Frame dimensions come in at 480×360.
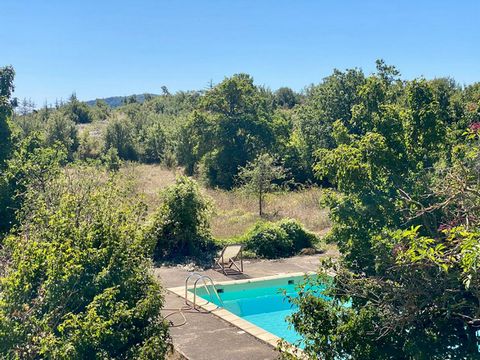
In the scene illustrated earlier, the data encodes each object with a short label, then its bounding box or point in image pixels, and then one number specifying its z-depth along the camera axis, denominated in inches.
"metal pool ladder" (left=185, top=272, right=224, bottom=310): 424.2
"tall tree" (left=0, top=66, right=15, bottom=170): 624.4
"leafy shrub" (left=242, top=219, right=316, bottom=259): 649.0
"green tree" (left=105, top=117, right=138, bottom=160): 1624.0
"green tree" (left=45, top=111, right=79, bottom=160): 1552.7
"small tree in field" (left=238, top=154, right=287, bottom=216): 853.8
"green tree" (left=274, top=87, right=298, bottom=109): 2610.7
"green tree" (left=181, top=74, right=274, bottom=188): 1234.6
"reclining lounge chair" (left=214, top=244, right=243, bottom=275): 568.1
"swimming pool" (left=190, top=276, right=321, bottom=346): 497.6
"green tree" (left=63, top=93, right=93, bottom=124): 2337.4
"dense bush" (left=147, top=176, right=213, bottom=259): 622.5
